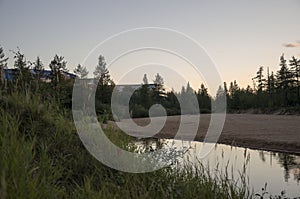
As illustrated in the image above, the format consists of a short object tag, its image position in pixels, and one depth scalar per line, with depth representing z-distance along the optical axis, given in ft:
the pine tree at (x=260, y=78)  130.77
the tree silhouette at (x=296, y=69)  100.65
